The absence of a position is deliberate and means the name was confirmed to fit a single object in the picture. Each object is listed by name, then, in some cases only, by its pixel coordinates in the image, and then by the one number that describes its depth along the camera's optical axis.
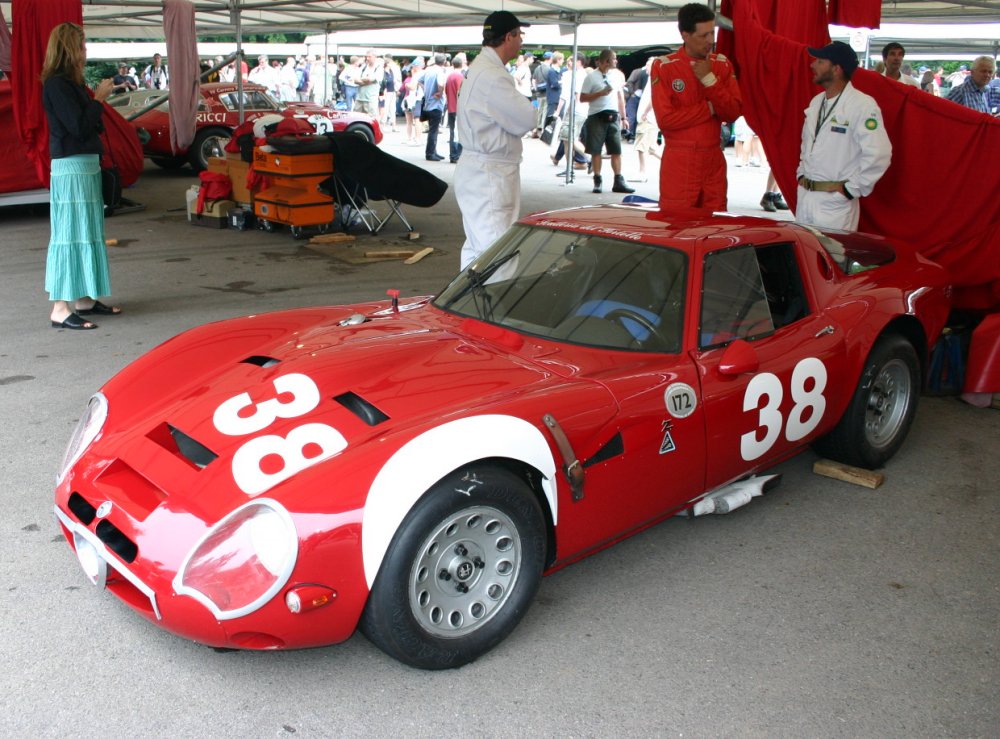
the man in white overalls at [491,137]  5.57
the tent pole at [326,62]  18.64
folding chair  9.58
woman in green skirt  5.72
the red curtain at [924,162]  5.49
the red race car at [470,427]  2.37
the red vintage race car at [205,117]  13.93
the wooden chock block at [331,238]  9.38
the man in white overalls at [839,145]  5.32
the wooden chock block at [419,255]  8.64
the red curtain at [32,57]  6.20
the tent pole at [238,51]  11.82
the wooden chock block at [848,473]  3.96
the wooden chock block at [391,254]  8.80
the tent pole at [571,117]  13.26
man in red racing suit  5.53
